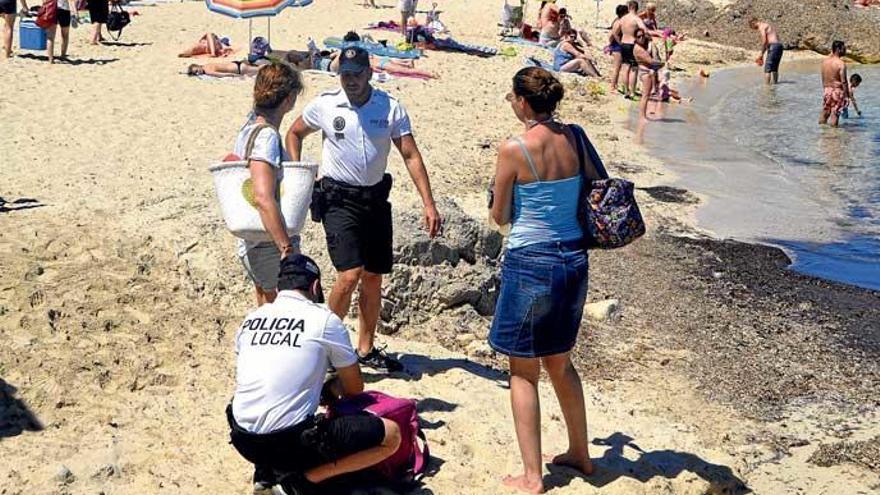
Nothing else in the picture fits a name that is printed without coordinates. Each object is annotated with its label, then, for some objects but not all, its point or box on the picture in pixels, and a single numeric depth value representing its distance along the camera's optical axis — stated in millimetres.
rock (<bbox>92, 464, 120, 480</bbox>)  4832
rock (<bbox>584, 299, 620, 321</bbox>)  7730
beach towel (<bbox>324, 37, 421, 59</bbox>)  18750
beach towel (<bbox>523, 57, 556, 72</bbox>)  19359
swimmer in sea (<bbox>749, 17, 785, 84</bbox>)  23562
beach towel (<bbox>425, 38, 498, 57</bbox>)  20875
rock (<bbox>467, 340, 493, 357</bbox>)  6805
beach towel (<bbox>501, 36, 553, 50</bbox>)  22875
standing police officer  5527
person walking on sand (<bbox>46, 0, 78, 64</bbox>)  15922
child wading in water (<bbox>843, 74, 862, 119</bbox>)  18906
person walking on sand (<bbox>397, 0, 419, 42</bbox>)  21570
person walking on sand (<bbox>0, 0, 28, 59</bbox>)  16047
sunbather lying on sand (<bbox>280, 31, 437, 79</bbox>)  16766
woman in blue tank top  4598
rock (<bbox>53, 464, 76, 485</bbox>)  4750
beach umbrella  15273
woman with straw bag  4961
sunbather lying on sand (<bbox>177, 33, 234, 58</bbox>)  17211
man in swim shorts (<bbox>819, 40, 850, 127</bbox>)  18188
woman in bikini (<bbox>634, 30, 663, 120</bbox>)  17312
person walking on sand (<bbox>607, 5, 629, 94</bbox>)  19311
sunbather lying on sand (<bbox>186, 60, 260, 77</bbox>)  15750
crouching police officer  4262
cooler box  16344
